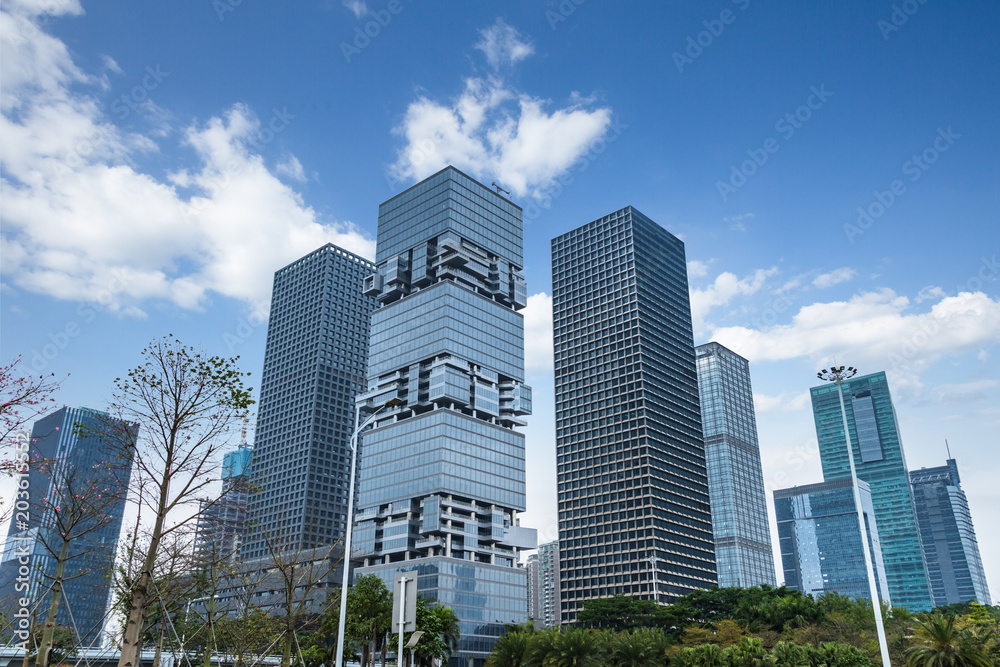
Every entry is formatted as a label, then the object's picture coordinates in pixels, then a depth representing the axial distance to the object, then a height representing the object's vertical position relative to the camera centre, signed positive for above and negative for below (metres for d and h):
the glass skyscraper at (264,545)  193.62 +26.29
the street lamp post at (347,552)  26.15 +3.55
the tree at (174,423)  20.17 +5.86
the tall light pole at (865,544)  35.49 +5.02
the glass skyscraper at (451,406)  137.25 +45.19
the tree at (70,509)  21.11 +4.10
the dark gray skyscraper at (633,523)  183.12 +29.22
